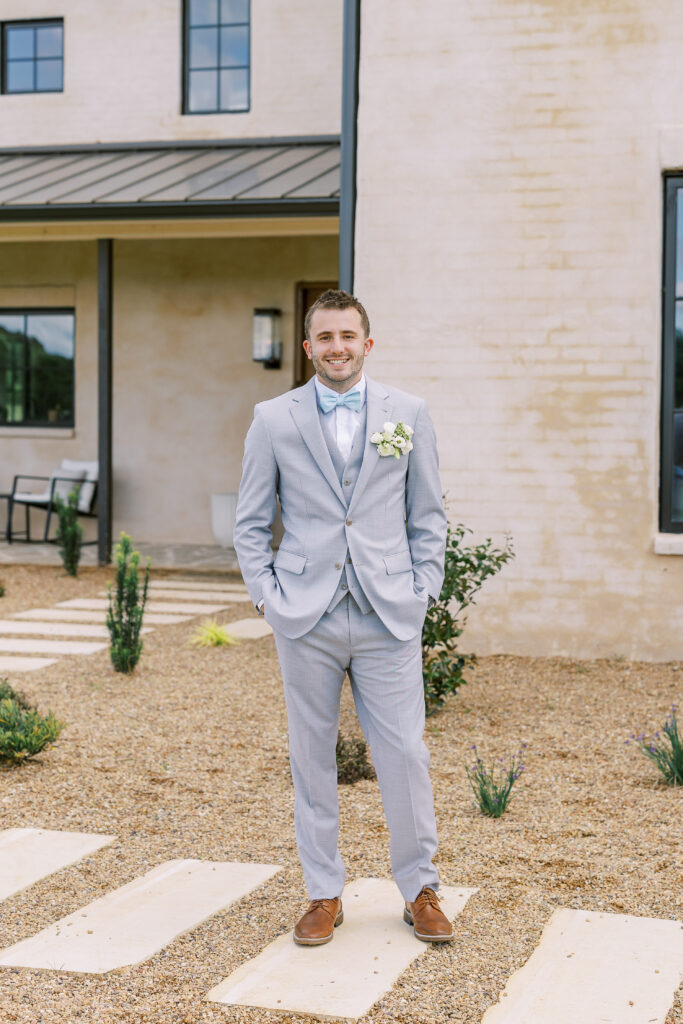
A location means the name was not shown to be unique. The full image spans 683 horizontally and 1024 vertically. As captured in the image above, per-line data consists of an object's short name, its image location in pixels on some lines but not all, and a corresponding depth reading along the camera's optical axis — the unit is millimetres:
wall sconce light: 11453
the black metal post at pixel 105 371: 10688
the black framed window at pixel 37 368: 12516
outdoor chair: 11711
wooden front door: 11680
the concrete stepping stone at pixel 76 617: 8320
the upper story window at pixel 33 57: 12273
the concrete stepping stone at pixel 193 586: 9867
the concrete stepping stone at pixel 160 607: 8749
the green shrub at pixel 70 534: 10180
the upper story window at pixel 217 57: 11742
